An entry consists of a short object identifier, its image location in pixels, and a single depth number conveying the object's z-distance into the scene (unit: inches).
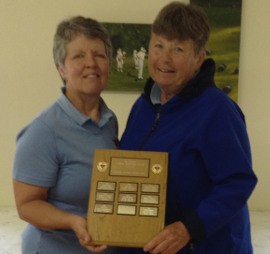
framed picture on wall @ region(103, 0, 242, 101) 131.7
